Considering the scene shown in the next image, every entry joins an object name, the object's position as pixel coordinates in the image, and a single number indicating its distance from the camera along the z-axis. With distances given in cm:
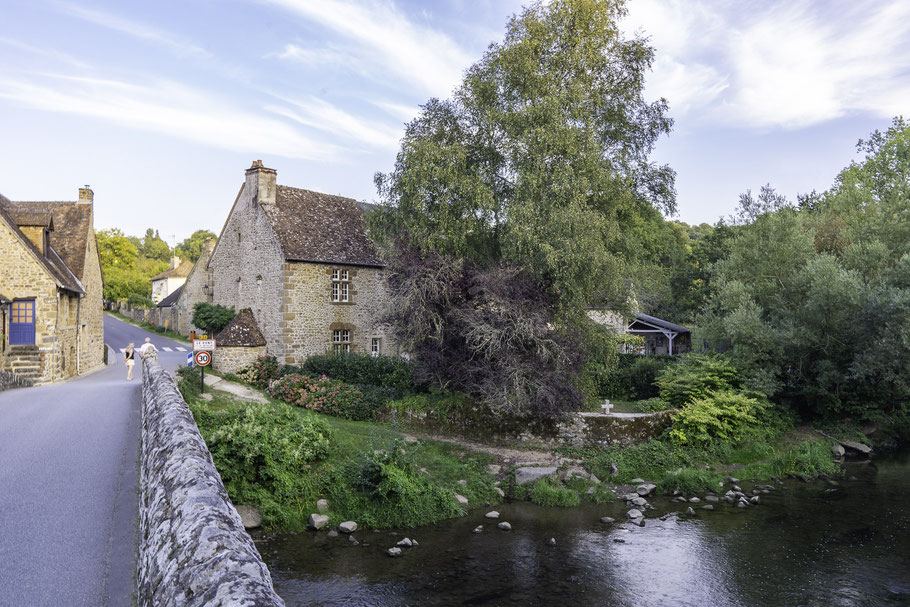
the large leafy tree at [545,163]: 1708
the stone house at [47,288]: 1905
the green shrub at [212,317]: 2907
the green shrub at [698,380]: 2003
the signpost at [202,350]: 1827
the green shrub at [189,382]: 1716
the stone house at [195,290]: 3555
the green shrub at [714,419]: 1825
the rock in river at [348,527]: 1279
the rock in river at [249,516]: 1244
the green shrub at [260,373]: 2377
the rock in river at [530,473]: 1583
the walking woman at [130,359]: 2005
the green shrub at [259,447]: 1252
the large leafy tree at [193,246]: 8614
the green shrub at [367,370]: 2151
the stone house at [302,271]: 2509
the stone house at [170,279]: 6219
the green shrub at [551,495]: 1501
